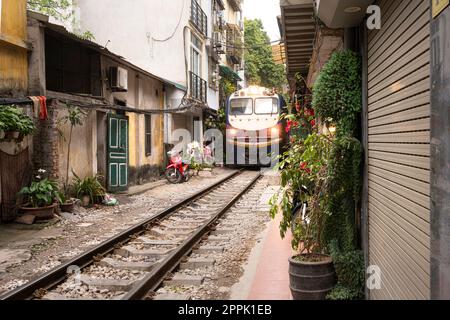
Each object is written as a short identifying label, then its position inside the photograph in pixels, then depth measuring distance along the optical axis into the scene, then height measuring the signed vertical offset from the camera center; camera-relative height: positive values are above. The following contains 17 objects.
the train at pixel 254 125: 20.59 +0.80
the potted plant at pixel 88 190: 11.23 -1.09
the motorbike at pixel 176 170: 16.89 -0.92
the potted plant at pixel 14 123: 8.21 +0.38
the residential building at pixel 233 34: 34.81 +8.26
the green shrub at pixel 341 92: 4.86 +0.51
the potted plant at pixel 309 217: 4.54 -0.83
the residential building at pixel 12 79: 8.88 +1.27
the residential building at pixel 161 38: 20.17 +4.70
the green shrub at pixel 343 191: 4.70 -0.50
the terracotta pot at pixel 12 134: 8.45 +0.20
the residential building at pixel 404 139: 2.49 +0.02
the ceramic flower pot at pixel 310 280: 4.52 -1.30
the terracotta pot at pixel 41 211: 8.96 -1.26
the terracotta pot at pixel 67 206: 9.99 -1.29
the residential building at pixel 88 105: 9.88 +0.95
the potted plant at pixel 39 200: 9.01 -1.05
